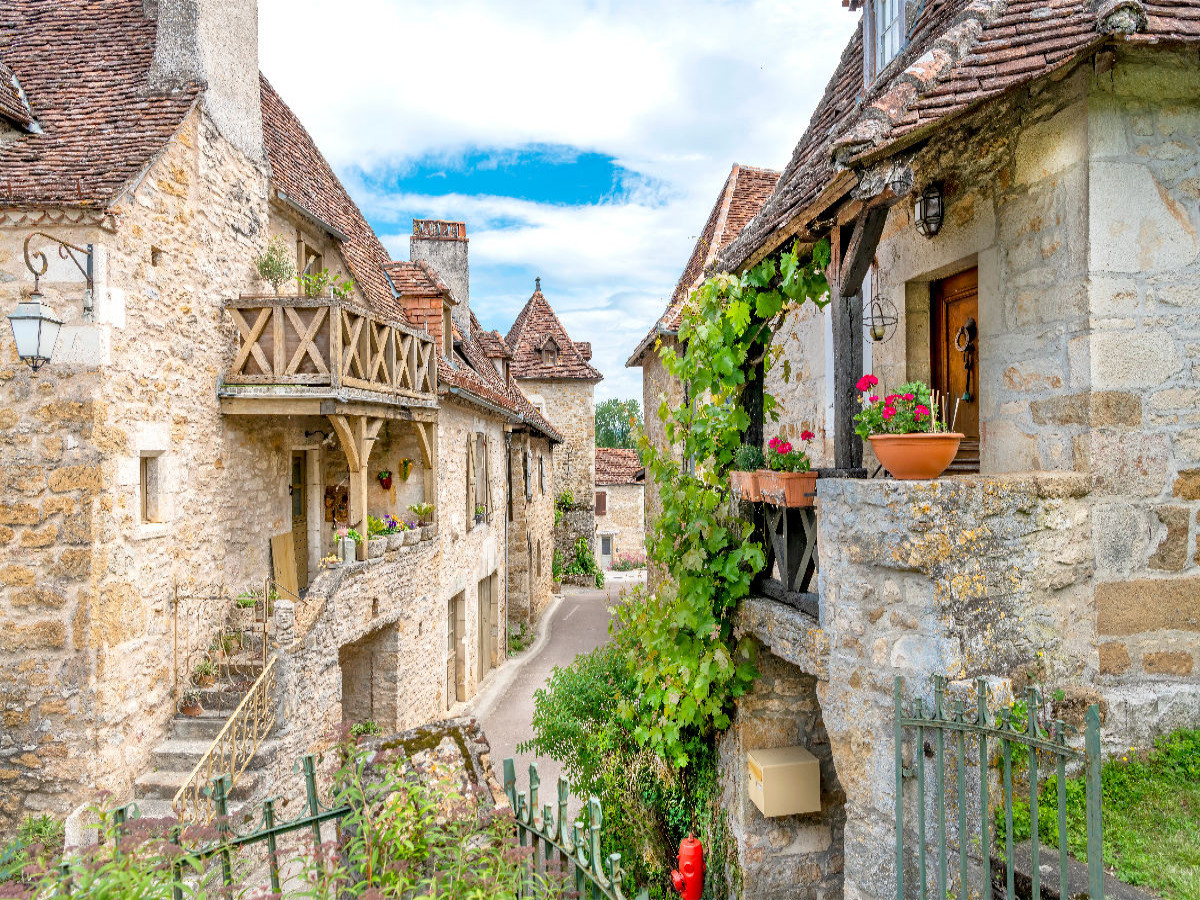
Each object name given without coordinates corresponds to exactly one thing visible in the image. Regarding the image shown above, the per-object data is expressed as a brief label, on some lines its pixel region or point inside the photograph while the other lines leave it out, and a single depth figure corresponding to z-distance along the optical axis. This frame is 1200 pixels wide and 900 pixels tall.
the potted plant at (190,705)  7.07
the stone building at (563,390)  26.88
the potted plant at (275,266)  8.80
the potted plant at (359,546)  9.03
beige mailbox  5.07
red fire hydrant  6.06
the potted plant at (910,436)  3.50
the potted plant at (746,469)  5.08
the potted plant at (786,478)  4.50
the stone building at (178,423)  6.06
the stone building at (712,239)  11.94
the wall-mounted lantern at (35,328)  5.59
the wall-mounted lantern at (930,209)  4.58
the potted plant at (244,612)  8.07
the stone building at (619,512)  33.75
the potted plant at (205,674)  7.38
